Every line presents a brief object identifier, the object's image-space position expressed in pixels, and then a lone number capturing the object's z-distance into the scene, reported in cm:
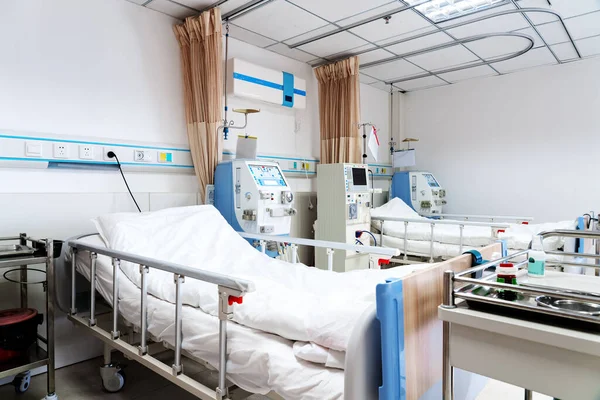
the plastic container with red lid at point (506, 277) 108
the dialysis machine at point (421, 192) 520
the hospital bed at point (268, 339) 110
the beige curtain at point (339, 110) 438
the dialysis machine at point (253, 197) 308
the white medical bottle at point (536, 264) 135
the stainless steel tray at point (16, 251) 208
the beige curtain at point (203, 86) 319
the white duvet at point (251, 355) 129
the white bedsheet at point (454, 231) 354
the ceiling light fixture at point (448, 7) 325
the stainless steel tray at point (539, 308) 86
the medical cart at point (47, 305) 206
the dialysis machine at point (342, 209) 409
